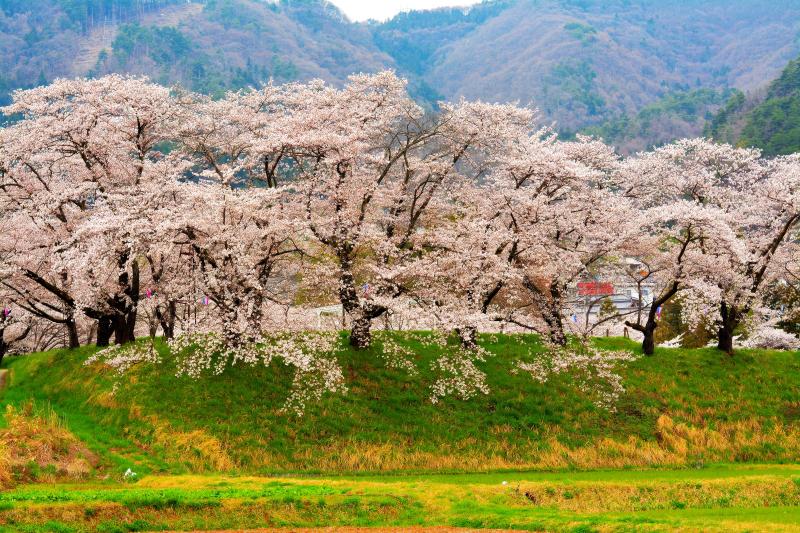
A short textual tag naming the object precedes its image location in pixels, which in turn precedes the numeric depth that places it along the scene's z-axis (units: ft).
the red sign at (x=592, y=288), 188.20
